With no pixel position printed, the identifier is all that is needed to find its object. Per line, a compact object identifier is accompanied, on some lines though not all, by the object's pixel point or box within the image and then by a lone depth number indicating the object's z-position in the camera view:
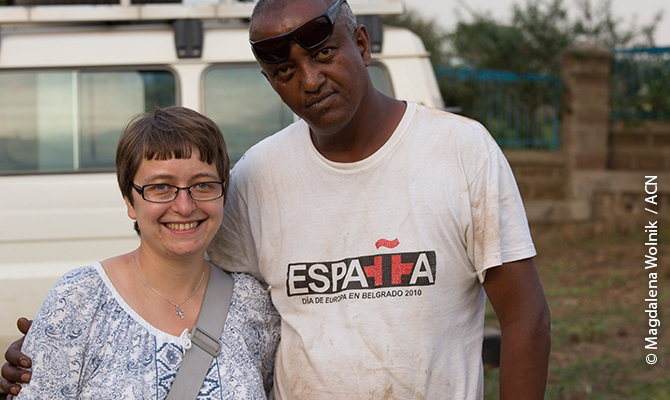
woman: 1.73
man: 1.73
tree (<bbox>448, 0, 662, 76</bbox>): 10.77
